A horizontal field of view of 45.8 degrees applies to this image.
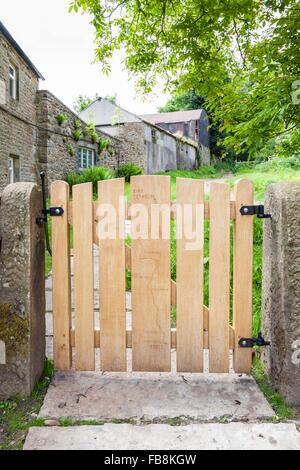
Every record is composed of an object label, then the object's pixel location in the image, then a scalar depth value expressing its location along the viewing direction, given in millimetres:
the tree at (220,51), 3852
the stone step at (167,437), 1656
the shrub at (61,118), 13496
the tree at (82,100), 43769
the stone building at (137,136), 20891
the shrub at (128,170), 18489
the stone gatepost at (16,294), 2090
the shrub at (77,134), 14828
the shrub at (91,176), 13828
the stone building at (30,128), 10625
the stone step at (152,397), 1923
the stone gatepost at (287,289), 2012
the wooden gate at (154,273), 2256
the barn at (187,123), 32506
